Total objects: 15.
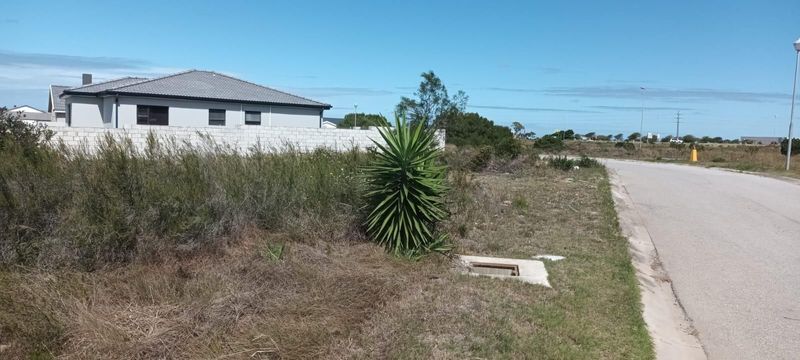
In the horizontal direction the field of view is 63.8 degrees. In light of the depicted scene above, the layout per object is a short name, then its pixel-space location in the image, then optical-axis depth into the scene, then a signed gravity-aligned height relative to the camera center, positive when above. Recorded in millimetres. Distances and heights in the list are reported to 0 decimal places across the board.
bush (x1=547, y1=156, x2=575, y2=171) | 26438 -842
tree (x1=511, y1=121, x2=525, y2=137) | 72600 +1659
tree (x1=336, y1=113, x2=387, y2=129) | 55862 +1324
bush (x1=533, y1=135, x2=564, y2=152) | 48000 -62
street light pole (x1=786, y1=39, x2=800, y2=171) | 30072 +1491
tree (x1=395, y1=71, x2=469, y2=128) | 41816 +2652
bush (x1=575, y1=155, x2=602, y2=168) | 28906 -855
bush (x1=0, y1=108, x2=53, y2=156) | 7632 -219
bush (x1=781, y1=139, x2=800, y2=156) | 50488 +413
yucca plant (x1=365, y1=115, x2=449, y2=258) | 7719 -711
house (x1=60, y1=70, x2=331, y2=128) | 35125 +1570
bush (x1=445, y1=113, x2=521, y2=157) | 39188 +607
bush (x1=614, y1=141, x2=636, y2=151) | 61456 +1
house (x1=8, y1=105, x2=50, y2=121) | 51281 +770
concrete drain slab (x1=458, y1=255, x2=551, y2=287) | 7375 -1530
